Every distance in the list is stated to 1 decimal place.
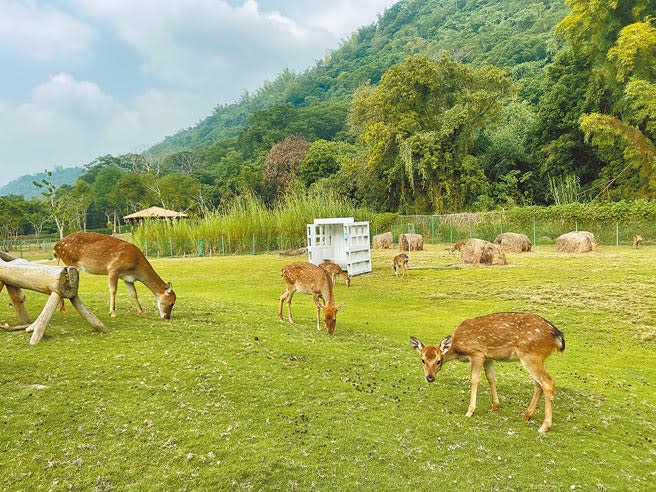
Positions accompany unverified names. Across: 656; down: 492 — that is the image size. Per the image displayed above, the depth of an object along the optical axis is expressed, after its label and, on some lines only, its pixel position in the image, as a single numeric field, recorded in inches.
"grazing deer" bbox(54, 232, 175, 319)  354.9
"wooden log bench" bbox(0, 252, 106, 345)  265.3
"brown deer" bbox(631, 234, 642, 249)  1055.0
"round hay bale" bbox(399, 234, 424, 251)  1245.1
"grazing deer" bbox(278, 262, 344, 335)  405.1
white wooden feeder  811.4
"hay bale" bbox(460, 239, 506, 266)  830.5
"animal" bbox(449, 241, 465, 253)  1082.7
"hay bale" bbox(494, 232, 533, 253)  1089.1
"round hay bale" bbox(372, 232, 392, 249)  1397.6
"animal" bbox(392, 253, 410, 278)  764.6
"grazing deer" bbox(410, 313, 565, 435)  216.7
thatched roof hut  2007.3
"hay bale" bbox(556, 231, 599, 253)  1008.9
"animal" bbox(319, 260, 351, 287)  691.4
